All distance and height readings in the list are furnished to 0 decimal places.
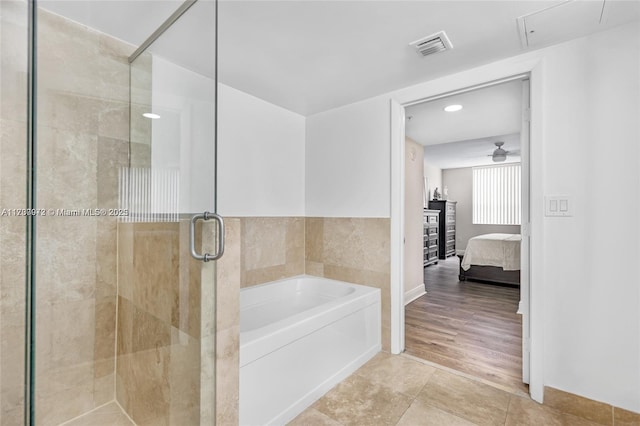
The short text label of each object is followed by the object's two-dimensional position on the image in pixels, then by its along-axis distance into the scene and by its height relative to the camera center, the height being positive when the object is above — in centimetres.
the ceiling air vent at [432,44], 176 +104
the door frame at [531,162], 187 +33
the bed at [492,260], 458 -72
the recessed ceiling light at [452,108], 301 +108
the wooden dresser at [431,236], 622 -45
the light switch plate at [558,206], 179 +5
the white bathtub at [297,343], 155 -84
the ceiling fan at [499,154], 512 +105
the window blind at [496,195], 709 +49
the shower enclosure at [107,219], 129 -2
